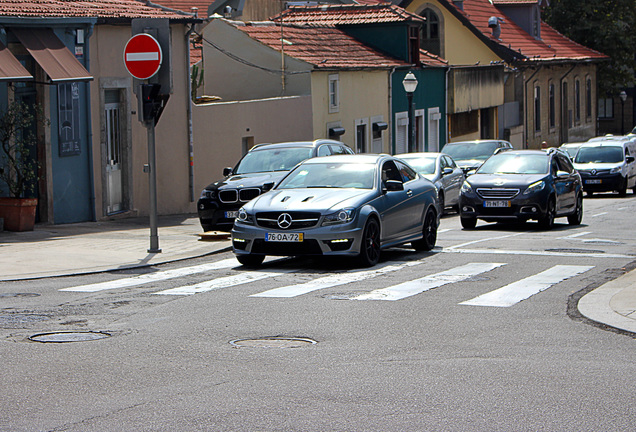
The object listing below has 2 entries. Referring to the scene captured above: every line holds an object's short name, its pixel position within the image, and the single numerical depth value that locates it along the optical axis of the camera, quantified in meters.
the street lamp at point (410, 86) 29.80
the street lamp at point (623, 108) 63.39
